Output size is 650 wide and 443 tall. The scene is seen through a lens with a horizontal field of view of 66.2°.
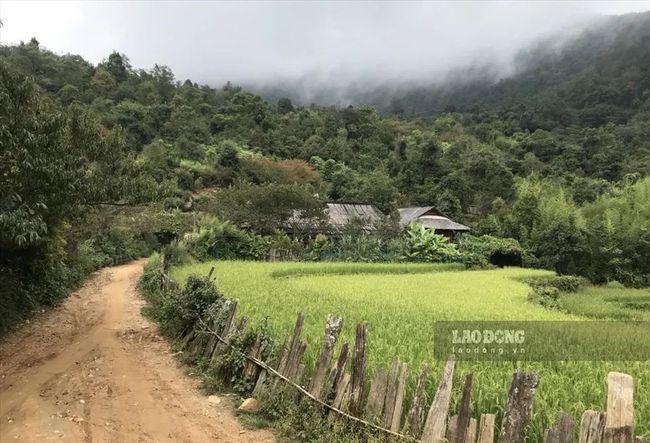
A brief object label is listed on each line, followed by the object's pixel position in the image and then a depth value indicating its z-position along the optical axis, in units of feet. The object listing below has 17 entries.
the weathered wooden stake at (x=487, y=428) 12.46
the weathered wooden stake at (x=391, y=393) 15.05
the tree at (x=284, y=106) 232.94
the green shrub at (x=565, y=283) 64.23
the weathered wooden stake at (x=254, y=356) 21.66
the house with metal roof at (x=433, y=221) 101.27
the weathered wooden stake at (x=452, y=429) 13.16
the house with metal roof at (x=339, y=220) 90.79
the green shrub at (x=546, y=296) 45.09
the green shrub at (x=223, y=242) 74.08
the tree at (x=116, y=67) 196.84
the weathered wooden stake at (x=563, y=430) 11.00
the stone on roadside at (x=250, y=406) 20.08
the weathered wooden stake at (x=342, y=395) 16.55
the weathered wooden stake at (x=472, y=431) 12.80
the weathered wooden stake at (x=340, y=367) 17.12
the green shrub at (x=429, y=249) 83.05
